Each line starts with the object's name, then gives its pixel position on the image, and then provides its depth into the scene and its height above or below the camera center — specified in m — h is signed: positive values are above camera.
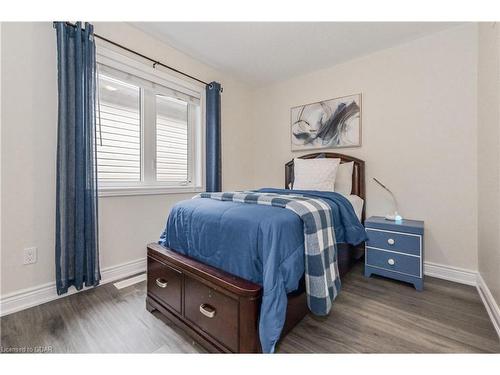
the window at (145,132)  2.07 +0.56
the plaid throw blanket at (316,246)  1.24 -0.35
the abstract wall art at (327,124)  2.64 +0.76
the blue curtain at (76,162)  1.65 +0.18
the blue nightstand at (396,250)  1.84 -0.54
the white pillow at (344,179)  2.54 +0.07
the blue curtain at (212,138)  2.78 +0.58
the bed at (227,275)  1.04 -0.46
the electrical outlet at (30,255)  1.60 -0.49
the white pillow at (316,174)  2.48 +0.12
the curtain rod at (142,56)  1.91 +1.25
